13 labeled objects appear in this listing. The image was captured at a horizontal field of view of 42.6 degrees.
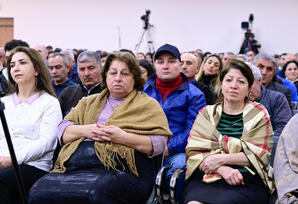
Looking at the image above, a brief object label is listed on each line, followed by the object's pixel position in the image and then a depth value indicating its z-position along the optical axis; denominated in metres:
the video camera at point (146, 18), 10.12
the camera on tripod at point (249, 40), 9.49
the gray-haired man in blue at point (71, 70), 4.38
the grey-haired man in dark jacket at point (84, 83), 2.98
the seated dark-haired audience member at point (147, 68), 3.87
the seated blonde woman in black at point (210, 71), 4.23
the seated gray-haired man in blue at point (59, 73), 3.66
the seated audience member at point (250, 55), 7.02
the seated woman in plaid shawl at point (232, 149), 1.94
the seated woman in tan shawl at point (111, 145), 1.91
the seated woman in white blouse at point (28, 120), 2.18
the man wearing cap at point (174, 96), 2.52
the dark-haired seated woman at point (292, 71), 5.29
